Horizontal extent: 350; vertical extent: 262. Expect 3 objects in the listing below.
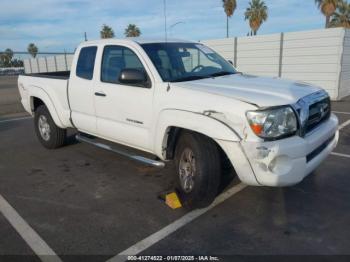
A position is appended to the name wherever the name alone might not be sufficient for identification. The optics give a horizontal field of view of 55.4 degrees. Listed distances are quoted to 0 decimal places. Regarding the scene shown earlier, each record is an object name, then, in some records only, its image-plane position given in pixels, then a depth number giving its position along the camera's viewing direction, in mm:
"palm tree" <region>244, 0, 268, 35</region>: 42625
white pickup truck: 3240
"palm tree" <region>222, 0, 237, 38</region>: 44844
